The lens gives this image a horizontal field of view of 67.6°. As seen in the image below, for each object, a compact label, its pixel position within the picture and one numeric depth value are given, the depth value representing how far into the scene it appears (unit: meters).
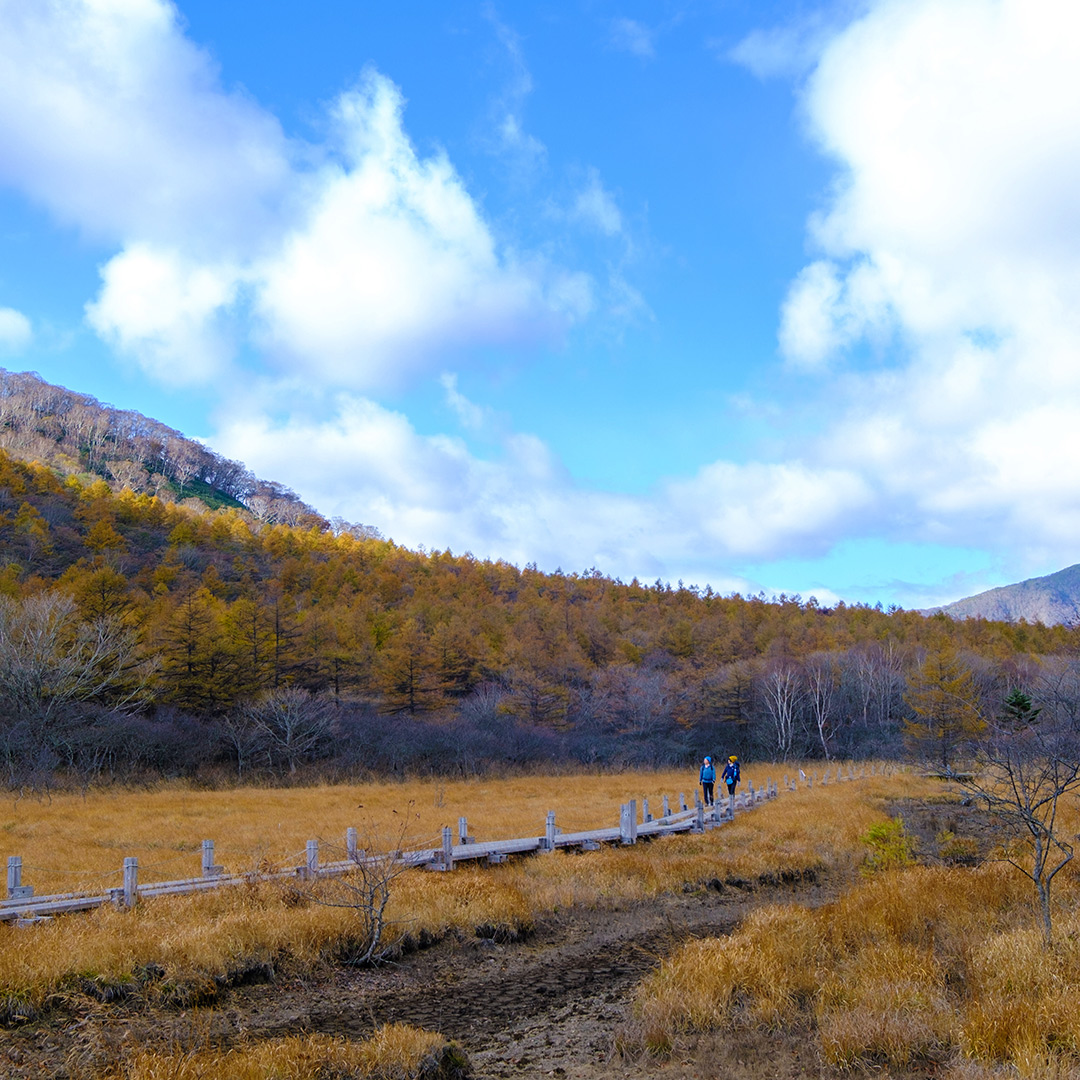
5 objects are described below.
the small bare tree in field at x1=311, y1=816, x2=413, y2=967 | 11.30
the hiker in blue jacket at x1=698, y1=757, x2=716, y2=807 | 24.86
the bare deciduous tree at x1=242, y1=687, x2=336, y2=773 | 40.50
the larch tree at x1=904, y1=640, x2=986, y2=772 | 48.41
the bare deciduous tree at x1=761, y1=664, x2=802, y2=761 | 56.66
